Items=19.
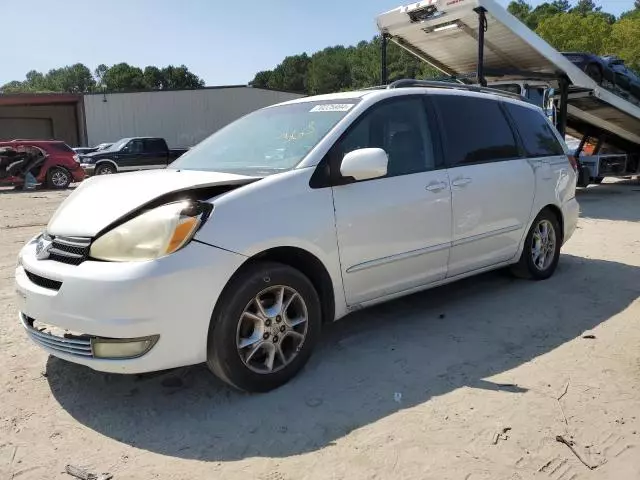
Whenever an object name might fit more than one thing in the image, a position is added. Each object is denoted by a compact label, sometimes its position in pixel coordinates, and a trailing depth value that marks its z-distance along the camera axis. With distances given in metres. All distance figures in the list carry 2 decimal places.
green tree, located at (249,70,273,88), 120.88
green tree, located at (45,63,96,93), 130.62
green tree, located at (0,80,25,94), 109.69
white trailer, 9.84
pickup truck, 21.25
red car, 17.19
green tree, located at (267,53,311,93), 114.44
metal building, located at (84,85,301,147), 31.72
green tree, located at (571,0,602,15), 74.53
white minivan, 2.93
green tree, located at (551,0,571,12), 76.93
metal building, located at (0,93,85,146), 34.25
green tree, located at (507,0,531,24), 63.44
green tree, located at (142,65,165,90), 100.81
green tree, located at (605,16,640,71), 32.75
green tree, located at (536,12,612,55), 34.12
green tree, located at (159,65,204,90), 100.25
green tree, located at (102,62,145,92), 101.44
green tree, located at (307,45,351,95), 93.81
